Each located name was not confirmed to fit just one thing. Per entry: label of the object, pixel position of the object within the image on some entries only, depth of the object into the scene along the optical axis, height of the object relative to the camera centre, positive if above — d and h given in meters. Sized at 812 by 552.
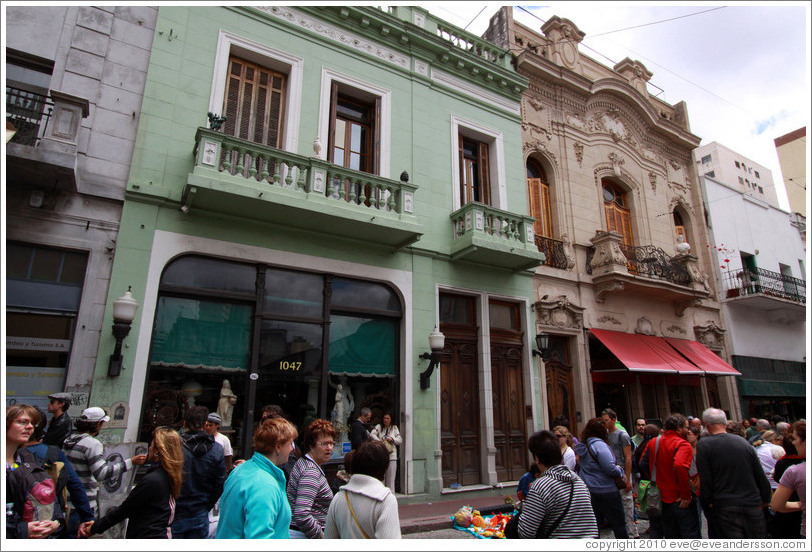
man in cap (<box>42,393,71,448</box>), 5.13 -0.17
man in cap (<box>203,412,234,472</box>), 5.41 -0.23
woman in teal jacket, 2.84 -0.58
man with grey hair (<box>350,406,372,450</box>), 7.86 -0.43
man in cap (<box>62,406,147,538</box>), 4.68 -0.49
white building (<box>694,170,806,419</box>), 16.83 +3.90
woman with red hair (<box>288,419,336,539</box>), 3.76 -0.63
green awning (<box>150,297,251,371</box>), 7.84 +1.22
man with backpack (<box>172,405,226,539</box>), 4.05 -0.66
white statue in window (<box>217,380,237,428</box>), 7.89 +0.05
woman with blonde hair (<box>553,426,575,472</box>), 5.81 -0.49
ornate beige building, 12.78 +5.03
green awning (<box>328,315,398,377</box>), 9.42 +1.23
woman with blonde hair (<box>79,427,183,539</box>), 3.41 -0.66
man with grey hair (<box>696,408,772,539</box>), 4.66 -0.79
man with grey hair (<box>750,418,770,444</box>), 8.12 -0.32
